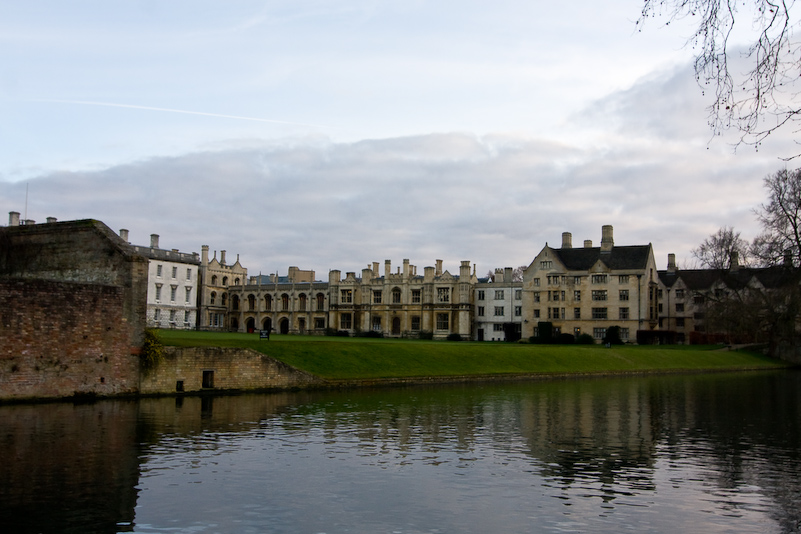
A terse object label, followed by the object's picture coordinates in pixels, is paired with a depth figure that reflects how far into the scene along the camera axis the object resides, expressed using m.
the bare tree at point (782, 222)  54.47
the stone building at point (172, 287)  100.19
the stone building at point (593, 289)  89.00
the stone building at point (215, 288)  110.06
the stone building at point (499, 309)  99.31
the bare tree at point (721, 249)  74.38
